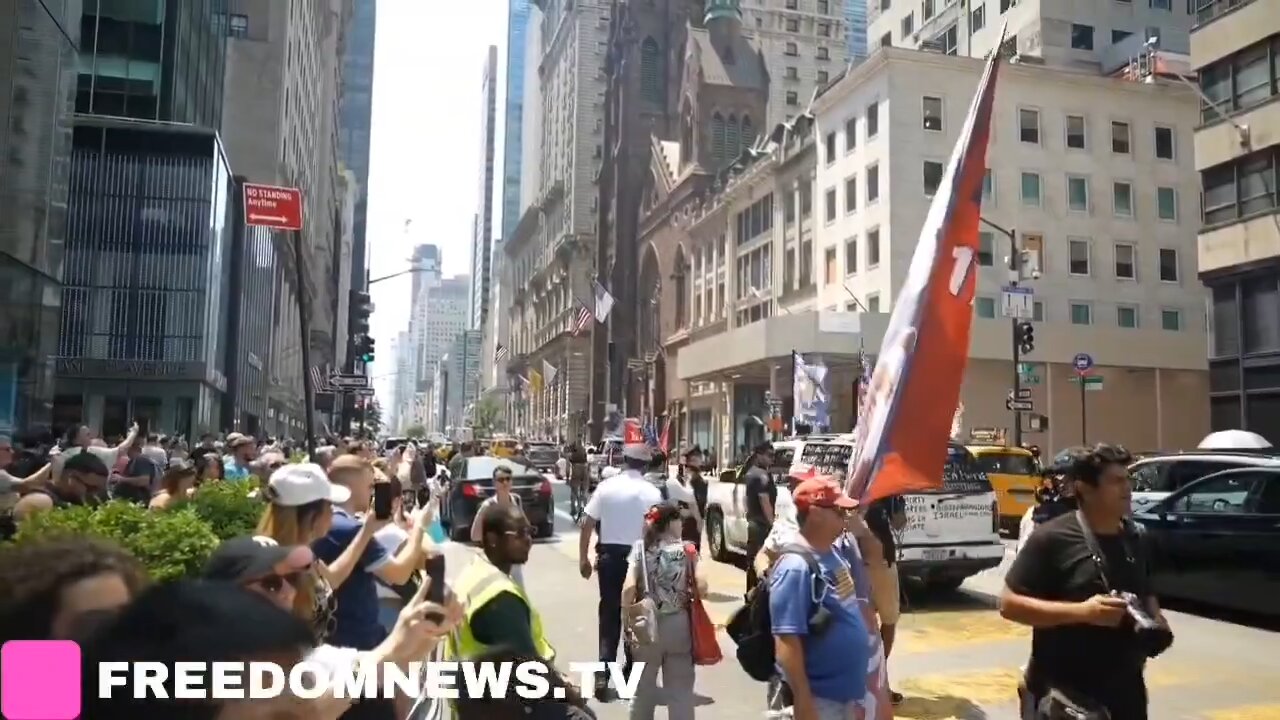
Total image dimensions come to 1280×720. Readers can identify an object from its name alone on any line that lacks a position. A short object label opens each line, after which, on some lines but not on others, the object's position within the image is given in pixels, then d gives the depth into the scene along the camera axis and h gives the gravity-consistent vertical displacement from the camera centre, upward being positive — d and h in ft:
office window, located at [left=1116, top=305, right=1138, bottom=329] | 145.28 +18.96
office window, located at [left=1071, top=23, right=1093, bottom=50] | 168.66 +70.54
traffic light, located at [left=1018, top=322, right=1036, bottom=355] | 89.81 +9.88
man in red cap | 12.78 -2.55
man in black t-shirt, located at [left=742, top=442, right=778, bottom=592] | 36.35 -2.58
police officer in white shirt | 24.98 -2.65
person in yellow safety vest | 11.48 -2.22
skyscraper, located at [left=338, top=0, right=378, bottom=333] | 521.24 +182.25
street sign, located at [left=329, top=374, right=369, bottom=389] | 77.46 +3.70
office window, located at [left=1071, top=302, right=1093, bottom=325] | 143.23 +19.03
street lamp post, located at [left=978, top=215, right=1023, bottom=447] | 89.15 +9.09
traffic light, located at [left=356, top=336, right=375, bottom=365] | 108.15 +8.93
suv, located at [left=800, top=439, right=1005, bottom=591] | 37.42 -3.40
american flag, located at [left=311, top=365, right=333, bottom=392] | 115.13 +5.53
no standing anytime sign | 57.06 +13.40
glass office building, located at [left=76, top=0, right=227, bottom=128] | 120.67 +45.75
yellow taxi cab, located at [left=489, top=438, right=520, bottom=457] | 119.94 -2.14
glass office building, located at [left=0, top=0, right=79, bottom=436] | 67.00 +16.35
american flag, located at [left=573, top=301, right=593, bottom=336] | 200.34 +23.35
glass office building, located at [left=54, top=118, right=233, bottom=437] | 116.67 +17.57
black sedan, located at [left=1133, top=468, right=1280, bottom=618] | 34.58 -3.60
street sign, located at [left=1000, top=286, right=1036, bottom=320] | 84.43 +12.15
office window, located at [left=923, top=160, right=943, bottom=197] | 139.74 +38.27
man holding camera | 12.00 -2.03
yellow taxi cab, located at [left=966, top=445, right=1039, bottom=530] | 63.36 -2.32
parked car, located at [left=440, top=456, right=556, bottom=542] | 58.13 -3.99
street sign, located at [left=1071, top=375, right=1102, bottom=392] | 93.09 +5.92
